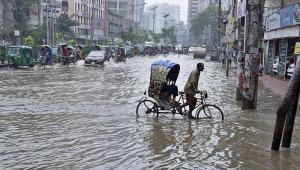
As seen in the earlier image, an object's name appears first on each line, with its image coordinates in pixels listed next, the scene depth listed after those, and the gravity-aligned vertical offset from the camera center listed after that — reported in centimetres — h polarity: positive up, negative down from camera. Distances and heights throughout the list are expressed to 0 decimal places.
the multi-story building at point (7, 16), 5961 +327
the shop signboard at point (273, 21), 3113 +175
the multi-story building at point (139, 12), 18395 +1271
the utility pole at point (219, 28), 5103 +192
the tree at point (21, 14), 6081 +356
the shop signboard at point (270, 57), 3583 -67
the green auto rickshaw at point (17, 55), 3762 -90
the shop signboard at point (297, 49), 2209 -3
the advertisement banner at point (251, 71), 1572 -74
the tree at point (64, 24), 7912 +321
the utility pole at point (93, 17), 9950 +596
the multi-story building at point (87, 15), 9575 +599
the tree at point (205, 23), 12481 +625
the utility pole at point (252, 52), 1562 -14
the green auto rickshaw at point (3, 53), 3893 -79
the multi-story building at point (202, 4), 17525 +1538
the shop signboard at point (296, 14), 2539 +177
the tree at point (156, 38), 14948 +236
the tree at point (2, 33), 5111 +101
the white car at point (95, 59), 4509 -129
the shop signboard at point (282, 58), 3061 -60
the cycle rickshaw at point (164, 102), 1339 -136
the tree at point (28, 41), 5094 +23
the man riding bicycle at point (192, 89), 1302 -112
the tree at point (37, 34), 6188 +117
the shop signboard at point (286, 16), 2706 +181
